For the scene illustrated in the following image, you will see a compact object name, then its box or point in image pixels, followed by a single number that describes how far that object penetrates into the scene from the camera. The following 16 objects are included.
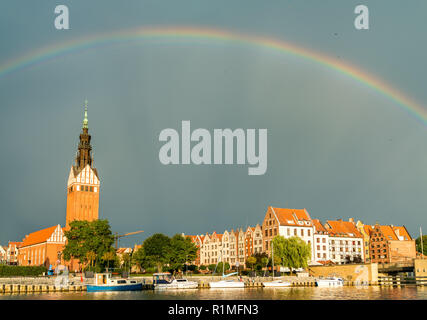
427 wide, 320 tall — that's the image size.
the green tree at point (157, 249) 113.55
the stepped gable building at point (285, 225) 125.85
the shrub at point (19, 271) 99.28
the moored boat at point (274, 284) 87.50
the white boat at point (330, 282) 89.81
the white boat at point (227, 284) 84.81
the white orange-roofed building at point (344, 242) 136.50
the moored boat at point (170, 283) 81.25
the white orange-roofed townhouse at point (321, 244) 132.00
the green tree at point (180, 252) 112.19
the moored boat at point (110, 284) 76.31
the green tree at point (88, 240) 102.50
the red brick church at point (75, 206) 152.12
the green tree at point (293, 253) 102.19
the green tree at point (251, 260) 114.15
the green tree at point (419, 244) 147.50
